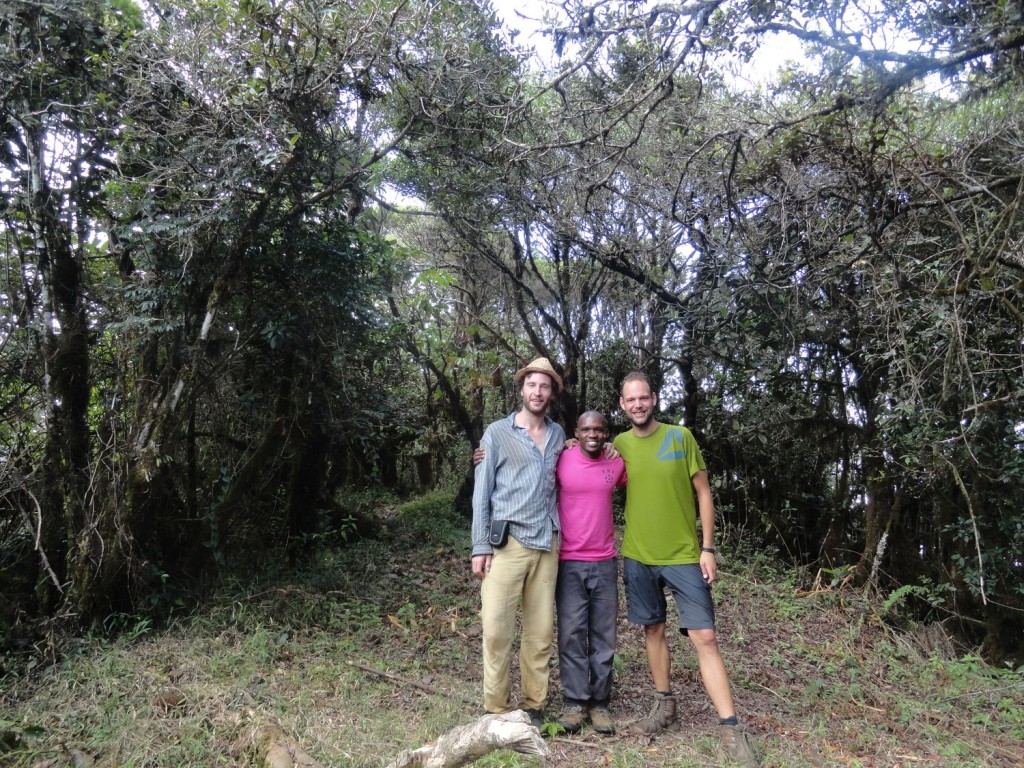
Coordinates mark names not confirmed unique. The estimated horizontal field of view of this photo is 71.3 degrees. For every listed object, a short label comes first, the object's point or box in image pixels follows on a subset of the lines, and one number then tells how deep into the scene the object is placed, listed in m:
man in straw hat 4.02
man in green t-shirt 3.95
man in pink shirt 4.15
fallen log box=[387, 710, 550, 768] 2.82
